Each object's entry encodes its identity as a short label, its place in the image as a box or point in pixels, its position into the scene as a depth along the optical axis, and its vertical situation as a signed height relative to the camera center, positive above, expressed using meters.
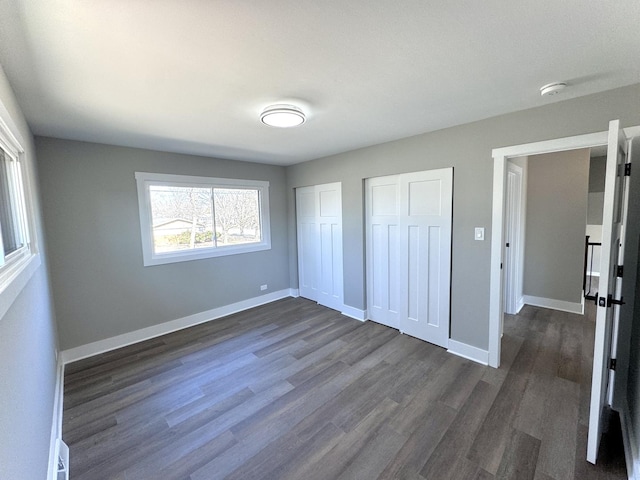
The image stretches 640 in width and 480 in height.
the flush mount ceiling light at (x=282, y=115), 2.14 +0.86
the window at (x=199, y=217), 3.50 +0.07
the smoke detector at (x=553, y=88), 1.86 +0.88
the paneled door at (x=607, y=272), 1.50 -0.35
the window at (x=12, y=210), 1.40 +0.11
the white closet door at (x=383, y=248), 3.53 -0.44
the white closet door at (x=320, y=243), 4.26 -0.42
